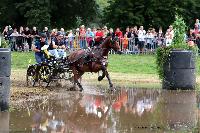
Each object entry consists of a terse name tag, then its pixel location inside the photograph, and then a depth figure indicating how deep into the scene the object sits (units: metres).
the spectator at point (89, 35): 33.74
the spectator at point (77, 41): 34.47
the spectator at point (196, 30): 33.66
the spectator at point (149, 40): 34.44
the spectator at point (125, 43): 33.88
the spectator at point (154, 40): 34.28
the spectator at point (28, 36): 35.16
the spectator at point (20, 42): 35.51
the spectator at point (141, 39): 34.31
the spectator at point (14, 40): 35.59
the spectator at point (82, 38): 34.23
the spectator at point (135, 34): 34.64
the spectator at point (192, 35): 33.41
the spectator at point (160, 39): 33.75
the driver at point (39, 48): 21.27
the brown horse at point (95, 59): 19.70
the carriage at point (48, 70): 20.42
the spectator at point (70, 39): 34.50
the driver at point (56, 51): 21.48
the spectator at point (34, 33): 34.82
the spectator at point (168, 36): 30.95
